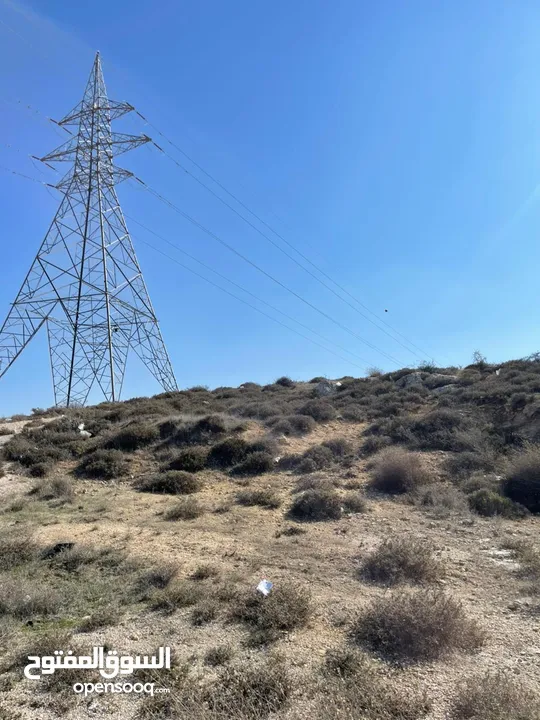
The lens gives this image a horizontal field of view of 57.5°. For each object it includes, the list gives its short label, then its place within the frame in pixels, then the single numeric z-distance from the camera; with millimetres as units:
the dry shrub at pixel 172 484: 12508
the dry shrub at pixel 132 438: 16031
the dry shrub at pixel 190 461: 14164
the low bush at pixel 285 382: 31266
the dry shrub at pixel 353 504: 10414
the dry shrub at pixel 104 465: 13906
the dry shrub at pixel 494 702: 3402
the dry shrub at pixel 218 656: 4410
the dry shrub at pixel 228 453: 14680
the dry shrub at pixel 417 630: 4531
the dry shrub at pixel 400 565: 6555
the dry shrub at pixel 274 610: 5094
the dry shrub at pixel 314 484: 11745
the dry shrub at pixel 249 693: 3625
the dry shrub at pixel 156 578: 6278
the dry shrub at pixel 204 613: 5289
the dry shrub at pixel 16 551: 7191
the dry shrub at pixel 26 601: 5535
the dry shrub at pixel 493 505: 9844
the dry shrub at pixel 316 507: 10008
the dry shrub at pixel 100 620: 5184
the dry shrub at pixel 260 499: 10992
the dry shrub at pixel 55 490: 11891
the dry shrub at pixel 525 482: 10398
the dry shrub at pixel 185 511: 10047
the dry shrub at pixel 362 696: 3521
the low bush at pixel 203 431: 16422
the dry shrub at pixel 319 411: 19125
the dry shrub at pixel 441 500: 10023
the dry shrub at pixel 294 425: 17469
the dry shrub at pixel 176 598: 5699
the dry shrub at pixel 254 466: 14008
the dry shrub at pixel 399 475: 11852
